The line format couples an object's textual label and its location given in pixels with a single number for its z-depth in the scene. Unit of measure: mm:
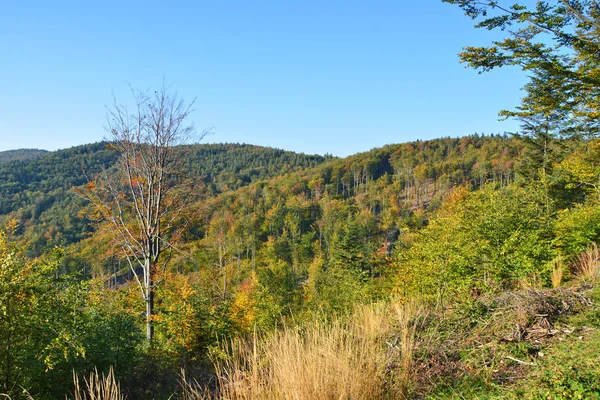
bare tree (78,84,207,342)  10125
